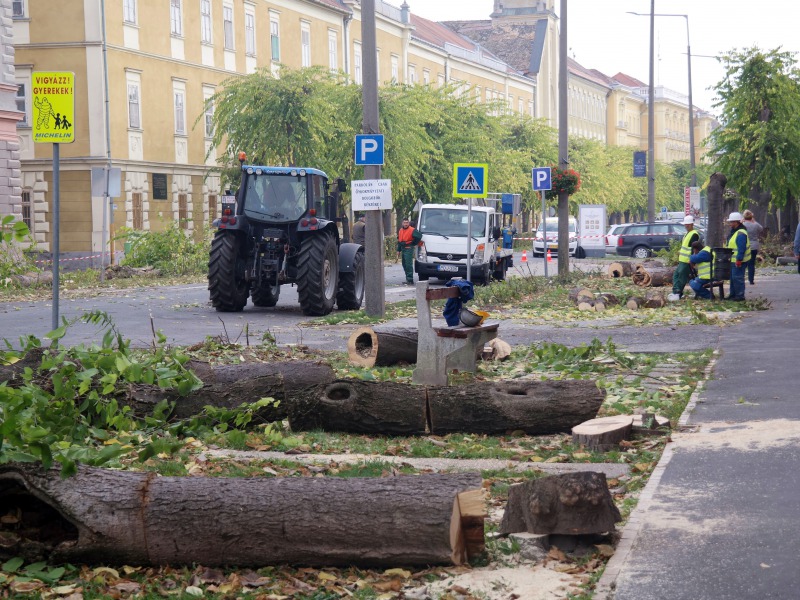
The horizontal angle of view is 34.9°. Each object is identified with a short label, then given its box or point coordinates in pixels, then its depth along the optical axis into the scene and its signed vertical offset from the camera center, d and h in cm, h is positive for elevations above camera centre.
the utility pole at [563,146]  2880 +153
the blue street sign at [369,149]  1895 +100
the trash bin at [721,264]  2125 -91
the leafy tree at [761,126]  3466 +231
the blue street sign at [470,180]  2331 +63
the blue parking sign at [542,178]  2859 +79
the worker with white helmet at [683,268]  2203 -101
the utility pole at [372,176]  1948 +61
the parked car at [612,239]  5122 -109
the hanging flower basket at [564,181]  2958 +74
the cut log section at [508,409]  901 -139
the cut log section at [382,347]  1294 -134
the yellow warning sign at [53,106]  1157 +105
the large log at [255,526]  575 -140
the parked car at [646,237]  4869 -98
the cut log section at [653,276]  2736 -141
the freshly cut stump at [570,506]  601 -139
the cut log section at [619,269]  3098 -140
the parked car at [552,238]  4816 -98
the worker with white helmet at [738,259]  2111 -81
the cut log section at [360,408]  890 -134
